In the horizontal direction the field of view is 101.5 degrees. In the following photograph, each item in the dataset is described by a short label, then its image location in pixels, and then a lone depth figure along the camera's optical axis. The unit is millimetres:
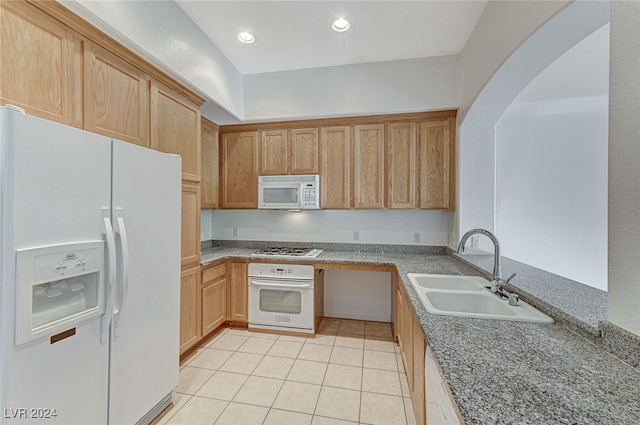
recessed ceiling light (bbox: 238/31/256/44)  2379
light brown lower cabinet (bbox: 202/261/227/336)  2621
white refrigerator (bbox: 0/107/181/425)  979
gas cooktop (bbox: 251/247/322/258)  2969
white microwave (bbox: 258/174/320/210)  3053
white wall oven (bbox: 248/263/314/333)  2832
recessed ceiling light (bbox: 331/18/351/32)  2188
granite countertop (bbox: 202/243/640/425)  657
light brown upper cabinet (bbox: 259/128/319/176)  3136
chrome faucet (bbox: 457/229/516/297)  1619
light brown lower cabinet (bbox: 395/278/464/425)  876
